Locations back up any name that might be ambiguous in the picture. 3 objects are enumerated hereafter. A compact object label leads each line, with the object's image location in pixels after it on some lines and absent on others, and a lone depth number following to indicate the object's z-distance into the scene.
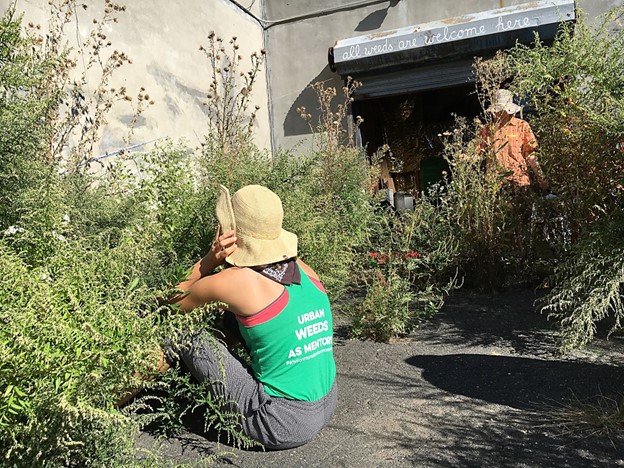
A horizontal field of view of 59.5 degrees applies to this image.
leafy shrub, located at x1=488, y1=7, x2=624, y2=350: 3.28
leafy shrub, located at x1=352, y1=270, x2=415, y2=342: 3.63
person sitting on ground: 2.28
